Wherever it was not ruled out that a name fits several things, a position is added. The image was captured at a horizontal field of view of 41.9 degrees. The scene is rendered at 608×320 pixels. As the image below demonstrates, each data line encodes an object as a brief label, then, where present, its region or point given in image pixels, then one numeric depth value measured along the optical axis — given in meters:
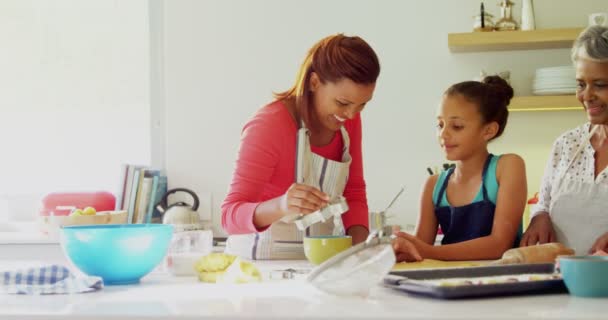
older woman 2.20
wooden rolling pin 1.49
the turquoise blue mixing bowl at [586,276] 1.18
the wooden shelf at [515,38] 3.38
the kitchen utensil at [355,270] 1.23
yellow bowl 1.61
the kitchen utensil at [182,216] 3.47
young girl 2.15
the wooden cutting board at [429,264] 1.66
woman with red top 2.07
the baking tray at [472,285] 1.18
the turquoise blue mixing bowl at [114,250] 1.45
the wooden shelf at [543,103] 3.35
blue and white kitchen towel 1.35
